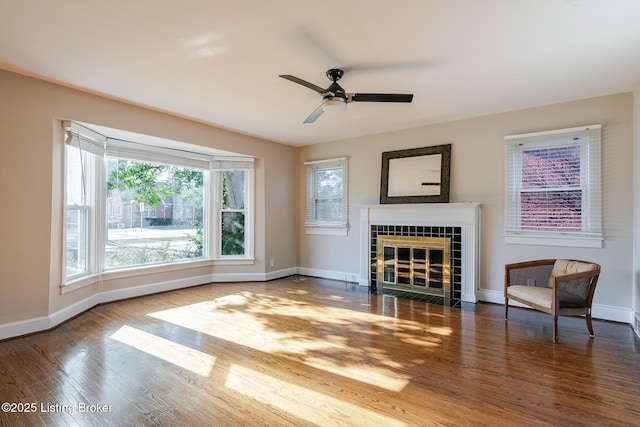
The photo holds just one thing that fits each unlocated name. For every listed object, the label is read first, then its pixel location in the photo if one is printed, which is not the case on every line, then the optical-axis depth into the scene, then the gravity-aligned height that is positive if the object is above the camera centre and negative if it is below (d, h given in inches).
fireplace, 172.4 -21.0
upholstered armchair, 122.5 -31.0
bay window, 151.9 +6.4
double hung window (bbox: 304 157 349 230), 227.9 +15.4
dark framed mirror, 185.5 +24.3
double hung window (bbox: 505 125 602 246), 145.9 +15.0
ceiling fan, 116.9 +44.2
